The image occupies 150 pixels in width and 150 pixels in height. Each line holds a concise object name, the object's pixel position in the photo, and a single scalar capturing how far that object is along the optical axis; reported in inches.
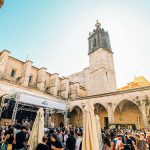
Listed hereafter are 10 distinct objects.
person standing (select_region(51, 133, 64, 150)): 172.6
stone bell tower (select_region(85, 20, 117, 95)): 1174.7
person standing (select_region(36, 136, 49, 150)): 145.8
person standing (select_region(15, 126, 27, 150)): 193.2
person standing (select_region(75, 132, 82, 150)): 255.0
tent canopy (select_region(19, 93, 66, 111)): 569.0
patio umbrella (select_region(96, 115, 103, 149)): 318.3
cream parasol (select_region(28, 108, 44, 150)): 235.5
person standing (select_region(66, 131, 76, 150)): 244.4
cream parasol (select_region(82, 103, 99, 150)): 161.6
